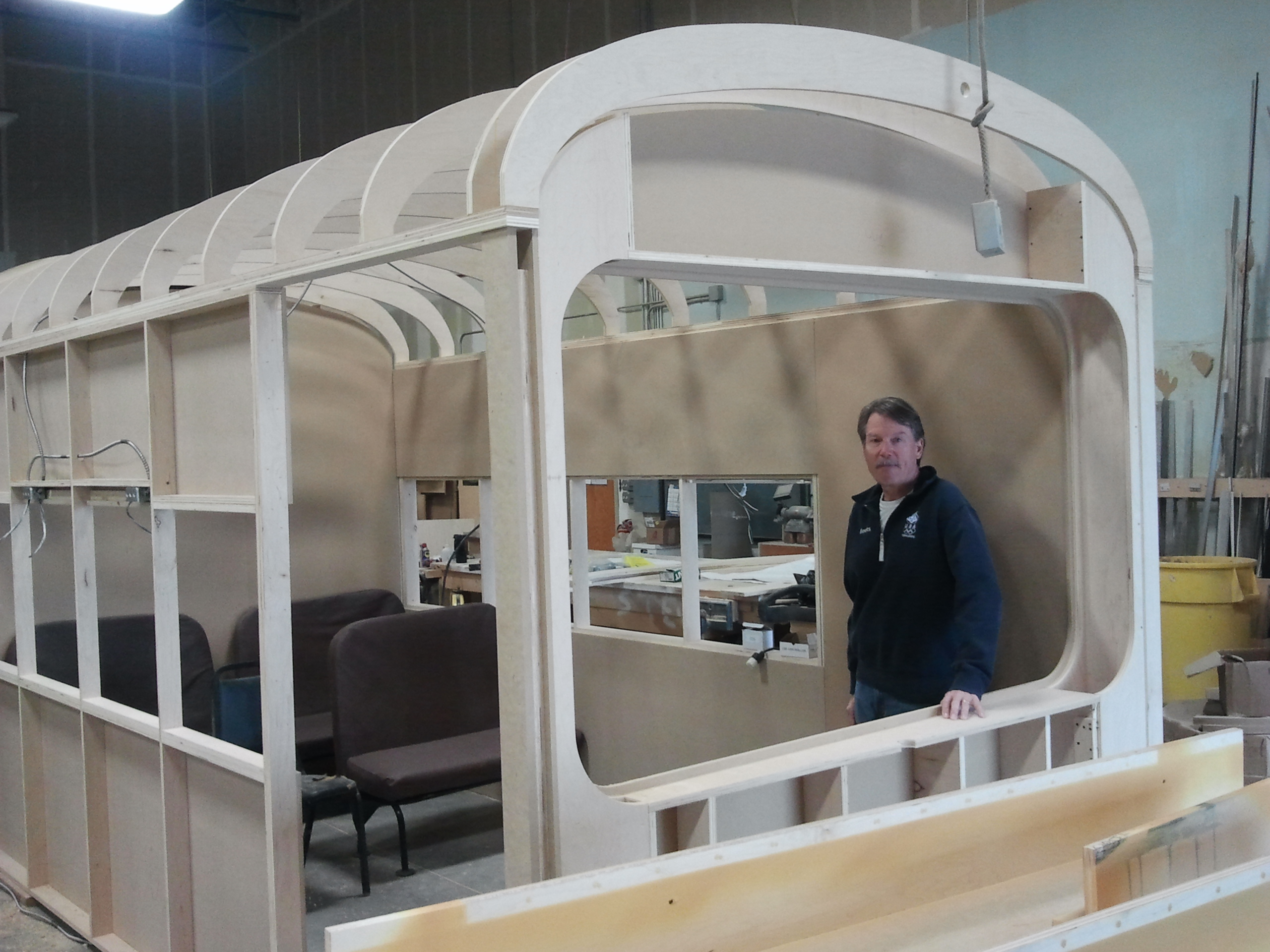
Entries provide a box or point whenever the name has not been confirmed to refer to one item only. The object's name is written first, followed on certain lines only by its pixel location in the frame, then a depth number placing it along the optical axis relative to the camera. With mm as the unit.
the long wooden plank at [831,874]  1883
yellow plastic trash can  5535
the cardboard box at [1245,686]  4816
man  3465
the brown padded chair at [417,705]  4812
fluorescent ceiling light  4695
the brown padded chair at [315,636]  5941
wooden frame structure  2344
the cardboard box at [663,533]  10938
